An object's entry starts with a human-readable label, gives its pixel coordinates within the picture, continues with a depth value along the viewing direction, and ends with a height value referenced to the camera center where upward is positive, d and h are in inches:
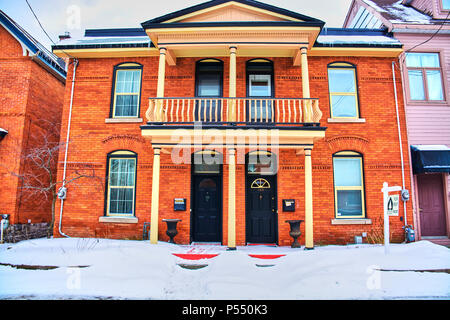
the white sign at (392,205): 214.8 -7.7
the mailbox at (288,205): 299.0 -11.3
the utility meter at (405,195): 298.0 +1.1
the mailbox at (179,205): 301.3 -12.1
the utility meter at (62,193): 308.3 +1.1
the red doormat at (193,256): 233.3 -55.9
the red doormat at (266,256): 239.0 -56.6
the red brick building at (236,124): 283.4 +80.9
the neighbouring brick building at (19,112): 319.3 +106.5
